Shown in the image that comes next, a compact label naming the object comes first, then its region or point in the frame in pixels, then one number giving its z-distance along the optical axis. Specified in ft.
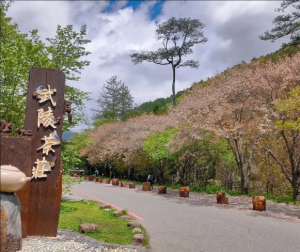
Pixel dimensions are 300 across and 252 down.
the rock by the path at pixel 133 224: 24.36
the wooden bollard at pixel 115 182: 77.65
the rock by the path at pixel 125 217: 28.58
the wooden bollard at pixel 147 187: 61.26
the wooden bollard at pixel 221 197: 40.03
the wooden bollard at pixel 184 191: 49.13
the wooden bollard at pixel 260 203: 34.53
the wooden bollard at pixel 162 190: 55.31
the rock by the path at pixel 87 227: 21.54
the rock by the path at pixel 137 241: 18.97
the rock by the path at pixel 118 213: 30.13
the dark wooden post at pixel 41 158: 19.33
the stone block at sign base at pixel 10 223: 10.89
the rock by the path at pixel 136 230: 22.07
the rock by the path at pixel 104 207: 35.13
